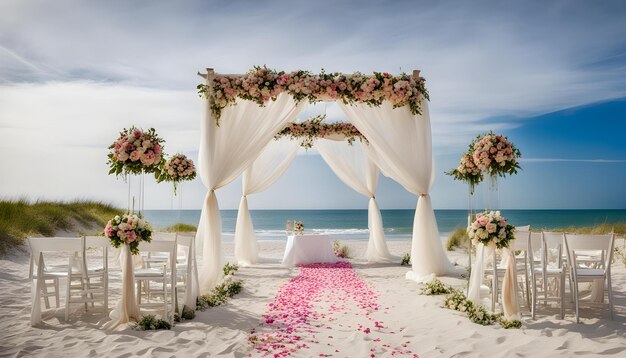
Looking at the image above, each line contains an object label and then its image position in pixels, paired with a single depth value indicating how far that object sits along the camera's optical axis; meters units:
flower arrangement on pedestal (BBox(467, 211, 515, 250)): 5.44
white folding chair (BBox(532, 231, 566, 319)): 5.59
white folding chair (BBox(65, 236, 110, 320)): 5.65
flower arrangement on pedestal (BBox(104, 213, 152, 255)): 5.43
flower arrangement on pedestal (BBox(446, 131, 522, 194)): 6.02
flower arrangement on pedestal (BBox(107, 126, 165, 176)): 5.69
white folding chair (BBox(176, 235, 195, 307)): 5.89
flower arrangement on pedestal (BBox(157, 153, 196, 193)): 8.80
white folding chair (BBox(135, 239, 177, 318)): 5.44
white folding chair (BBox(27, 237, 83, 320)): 5.48
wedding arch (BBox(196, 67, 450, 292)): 7.89
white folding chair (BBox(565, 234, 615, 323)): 5.30
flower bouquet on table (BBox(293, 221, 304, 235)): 11.62
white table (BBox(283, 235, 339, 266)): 11.15
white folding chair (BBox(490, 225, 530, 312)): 5.62
